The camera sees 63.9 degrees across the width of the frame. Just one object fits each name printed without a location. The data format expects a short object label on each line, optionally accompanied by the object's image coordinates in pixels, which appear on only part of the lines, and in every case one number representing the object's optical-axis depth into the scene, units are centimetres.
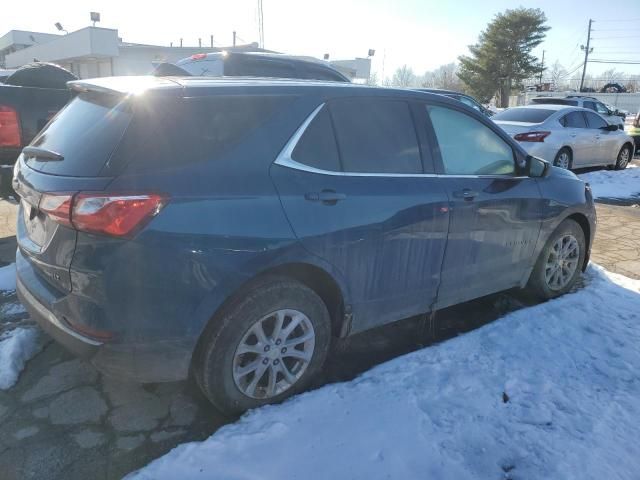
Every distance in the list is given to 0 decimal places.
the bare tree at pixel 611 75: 8119
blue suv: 228
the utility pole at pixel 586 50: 6762
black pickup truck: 527
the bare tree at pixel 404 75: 11917
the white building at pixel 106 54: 2662
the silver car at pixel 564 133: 1040
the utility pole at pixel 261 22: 3234
